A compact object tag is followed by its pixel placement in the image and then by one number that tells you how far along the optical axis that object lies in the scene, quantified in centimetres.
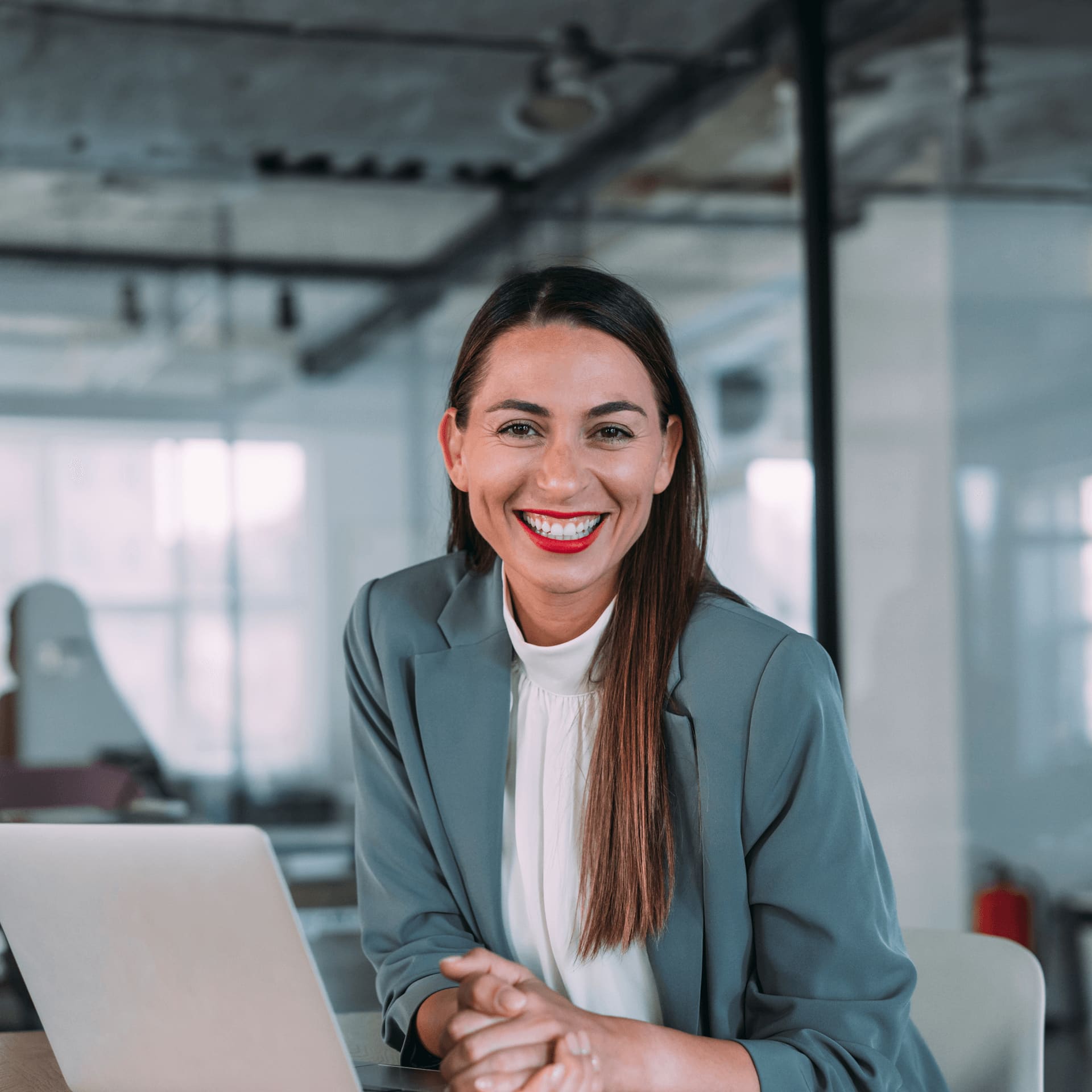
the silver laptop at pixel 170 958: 86
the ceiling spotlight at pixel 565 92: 418
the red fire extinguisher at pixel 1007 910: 325
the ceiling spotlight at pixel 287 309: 435
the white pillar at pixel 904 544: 353
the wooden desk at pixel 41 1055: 112
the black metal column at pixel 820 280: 399
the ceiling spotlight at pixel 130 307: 421
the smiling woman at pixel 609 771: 118
